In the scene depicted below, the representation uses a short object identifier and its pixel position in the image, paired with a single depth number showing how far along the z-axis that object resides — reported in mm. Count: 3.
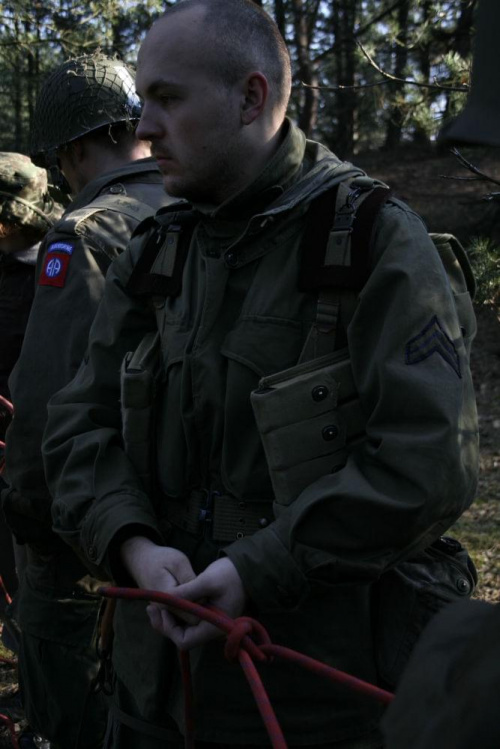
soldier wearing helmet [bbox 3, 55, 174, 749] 2832
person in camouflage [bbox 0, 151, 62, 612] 3754
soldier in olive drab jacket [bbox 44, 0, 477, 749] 1810
